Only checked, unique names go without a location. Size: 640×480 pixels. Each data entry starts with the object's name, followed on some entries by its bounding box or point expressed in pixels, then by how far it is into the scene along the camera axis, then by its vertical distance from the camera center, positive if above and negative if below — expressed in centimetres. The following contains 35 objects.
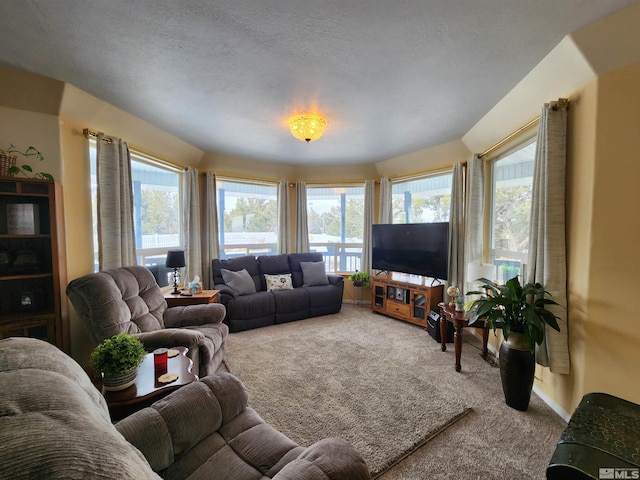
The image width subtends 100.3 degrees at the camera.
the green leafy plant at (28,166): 223 +54
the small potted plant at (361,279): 481 -93
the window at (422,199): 421 +48
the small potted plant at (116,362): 145 -73
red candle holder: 168 -85
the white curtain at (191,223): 408 +8
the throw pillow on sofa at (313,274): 466 -81
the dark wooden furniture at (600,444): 108 -97
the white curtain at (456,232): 380 -7
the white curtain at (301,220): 520 +15
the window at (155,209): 346 +27
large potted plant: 201 -79
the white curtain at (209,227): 438 +2
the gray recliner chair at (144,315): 207 -78
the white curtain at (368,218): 505 +17
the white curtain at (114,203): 277 +28
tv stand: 385 -107
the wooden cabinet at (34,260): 214 -25
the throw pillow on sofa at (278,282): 438 -90
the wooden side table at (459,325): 267 -98
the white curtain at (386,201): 488 +49
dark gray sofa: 377 -103
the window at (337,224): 531 +7
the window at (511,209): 277 +21
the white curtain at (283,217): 513 +21
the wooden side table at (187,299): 314 -84
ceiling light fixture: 271 +106
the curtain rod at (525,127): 200 +93
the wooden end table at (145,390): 142 -92
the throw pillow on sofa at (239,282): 399 -81
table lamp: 330 -39
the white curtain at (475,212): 344 +20
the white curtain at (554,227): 199 +0
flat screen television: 382 -33
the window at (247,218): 480 +19
